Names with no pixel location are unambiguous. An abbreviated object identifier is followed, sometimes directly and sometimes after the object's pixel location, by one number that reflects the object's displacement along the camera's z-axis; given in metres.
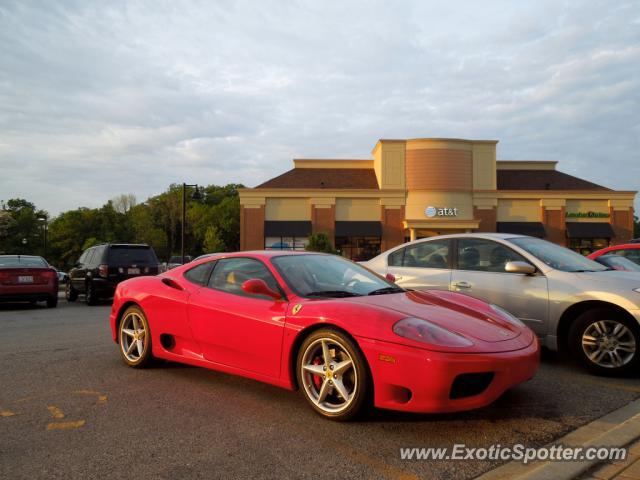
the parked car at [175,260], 41.68
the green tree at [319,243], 34.41
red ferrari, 3.34
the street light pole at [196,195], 23.74
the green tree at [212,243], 47.37
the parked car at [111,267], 13.44
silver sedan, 4.89
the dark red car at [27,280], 12.28
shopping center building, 44.75
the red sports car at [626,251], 9.86
